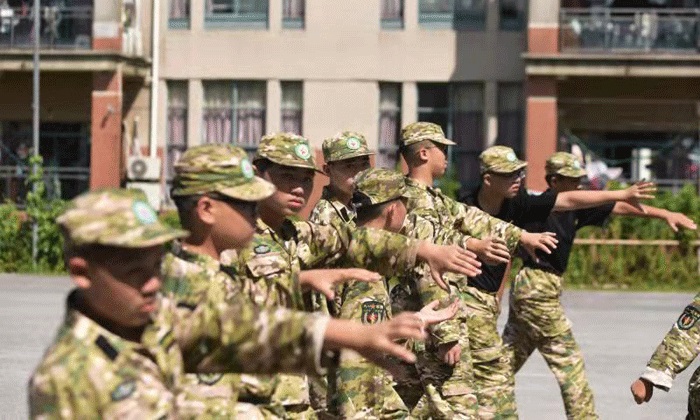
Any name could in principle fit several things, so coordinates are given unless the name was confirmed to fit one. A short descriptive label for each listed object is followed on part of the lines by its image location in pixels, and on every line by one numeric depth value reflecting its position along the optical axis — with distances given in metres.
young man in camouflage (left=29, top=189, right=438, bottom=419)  4.92
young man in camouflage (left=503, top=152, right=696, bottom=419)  13.05
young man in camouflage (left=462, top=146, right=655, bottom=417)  11.90
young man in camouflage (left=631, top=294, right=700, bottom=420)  7.94
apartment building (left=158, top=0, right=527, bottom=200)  38.91
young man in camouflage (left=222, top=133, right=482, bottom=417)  7.39
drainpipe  39.44
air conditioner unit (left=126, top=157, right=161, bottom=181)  37.94
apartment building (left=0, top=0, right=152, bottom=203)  37.69
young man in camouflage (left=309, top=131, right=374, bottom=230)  9.98
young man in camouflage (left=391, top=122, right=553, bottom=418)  10.55
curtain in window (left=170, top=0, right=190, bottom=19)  39.72
